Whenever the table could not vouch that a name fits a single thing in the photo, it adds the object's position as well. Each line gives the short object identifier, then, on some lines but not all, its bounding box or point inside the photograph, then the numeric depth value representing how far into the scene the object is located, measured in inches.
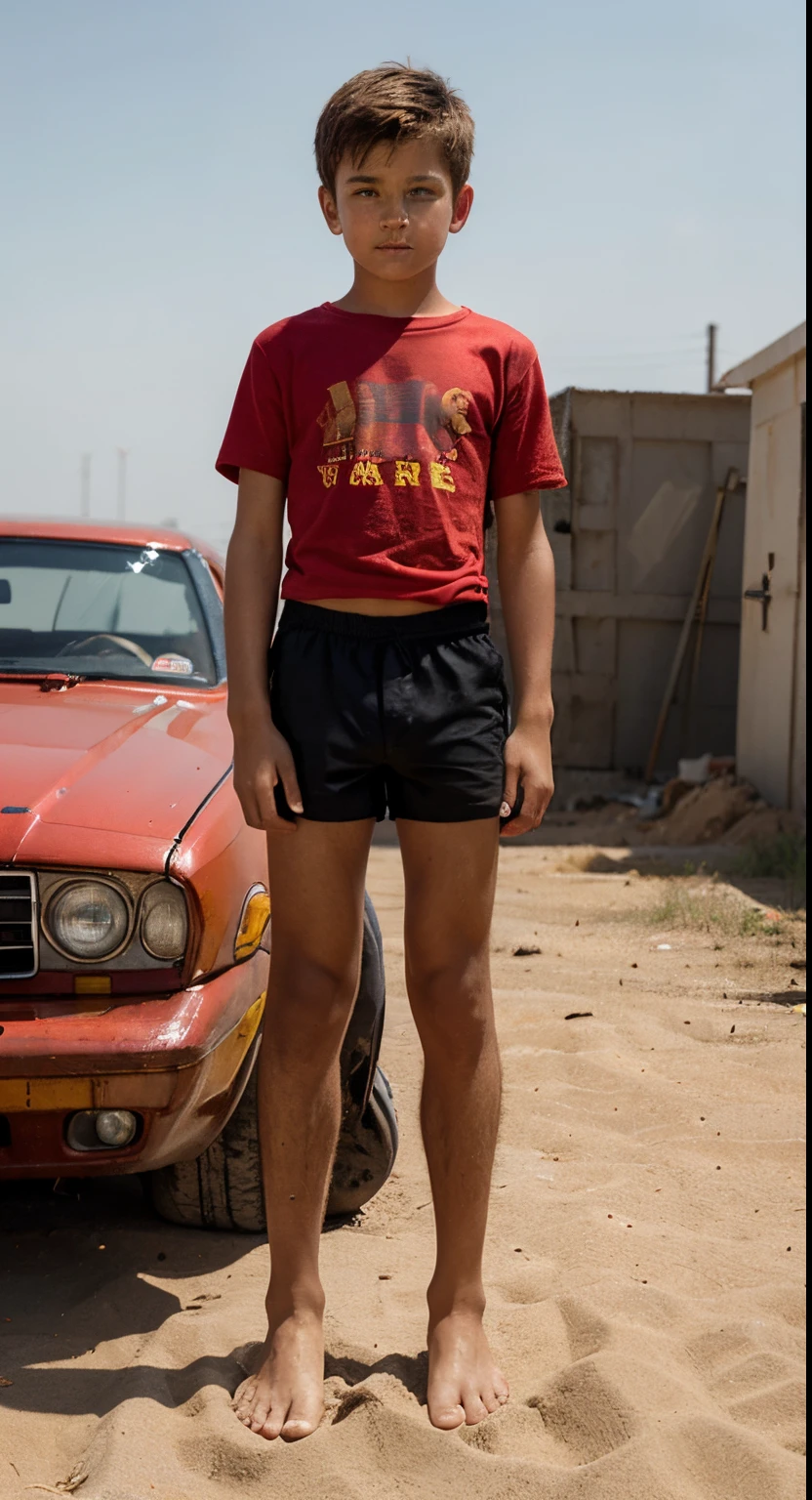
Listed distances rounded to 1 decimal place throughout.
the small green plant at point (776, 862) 281.3
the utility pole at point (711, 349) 1589.6
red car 91.0
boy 83.4
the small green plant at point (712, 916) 233.8
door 347.6
